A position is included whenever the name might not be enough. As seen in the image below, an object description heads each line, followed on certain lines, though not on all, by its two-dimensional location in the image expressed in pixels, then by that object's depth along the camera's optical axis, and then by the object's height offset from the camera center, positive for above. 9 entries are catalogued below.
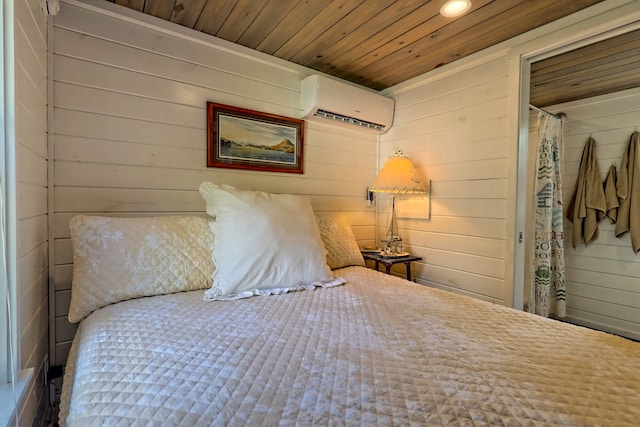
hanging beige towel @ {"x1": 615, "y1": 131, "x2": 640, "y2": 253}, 2.50 +0.18
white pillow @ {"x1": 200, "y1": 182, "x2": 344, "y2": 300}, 1.42 -0.19
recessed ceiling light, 1.55 +1.04
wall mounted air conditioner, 2.22 +0.79
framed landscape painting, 1.95 +0.45
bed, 0.63 -0.41
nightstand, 2.18 -0.36
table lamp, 2.21 +0.18
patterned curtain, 2.46 -0.14
